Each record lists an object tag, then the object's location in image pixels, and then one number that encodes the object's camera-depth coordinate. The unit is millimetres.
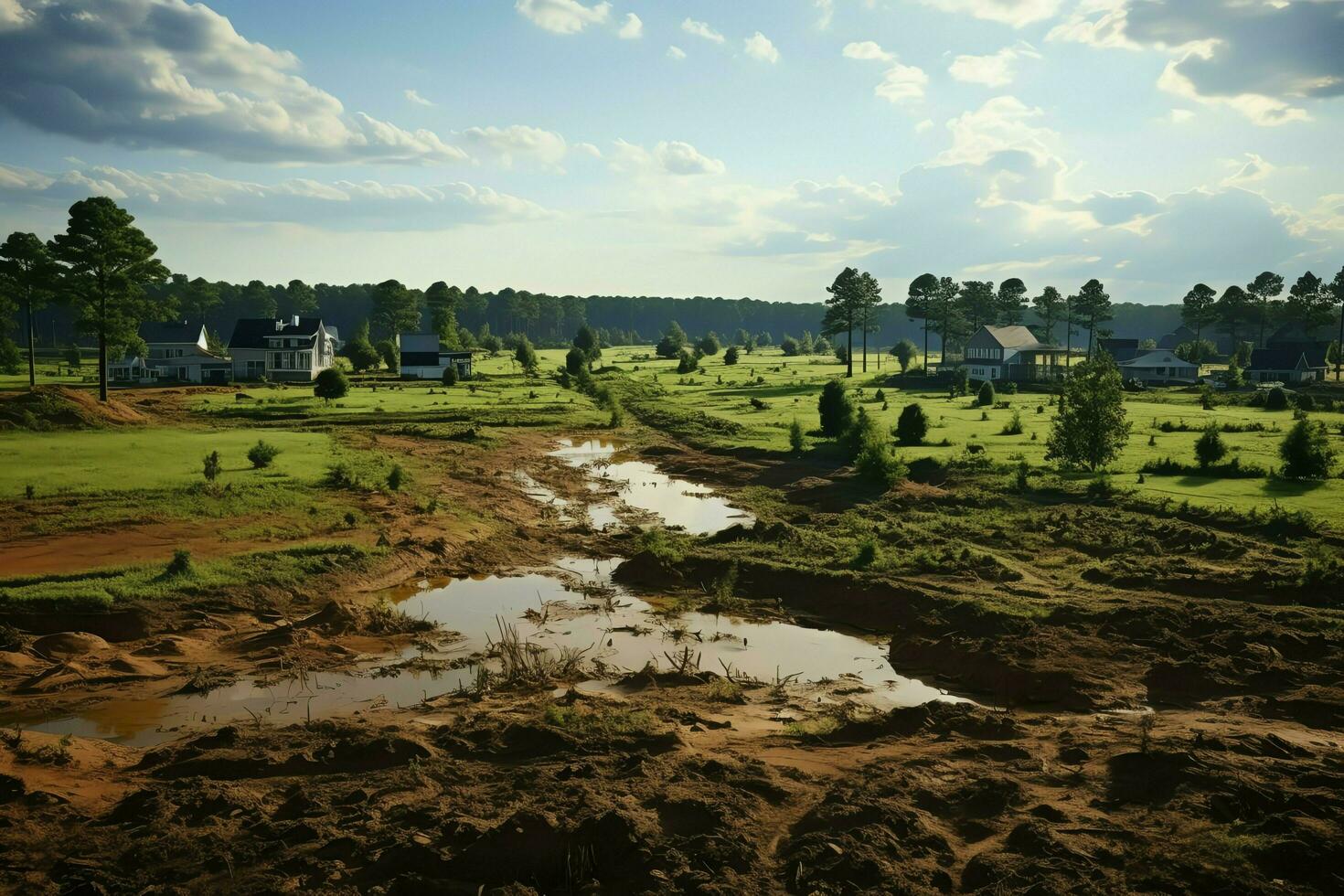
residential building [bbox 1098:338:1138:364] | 112500
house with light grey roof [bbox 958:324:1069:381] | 93125
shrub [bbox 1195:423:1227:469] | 35281
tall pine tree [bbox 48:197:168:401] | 57656
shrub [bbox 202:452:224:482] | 31453
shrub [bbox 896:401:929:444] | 44812
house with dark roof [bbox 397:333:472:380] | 93000
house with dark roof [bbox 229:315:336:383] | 89000
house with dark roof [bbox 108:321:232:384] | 84438
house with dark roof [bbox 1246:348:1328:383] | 92625
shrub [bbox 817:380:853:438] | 47750
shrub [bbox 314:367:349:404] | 63250
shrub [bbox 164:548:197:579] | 21688
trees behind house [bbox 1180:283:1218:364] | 122938
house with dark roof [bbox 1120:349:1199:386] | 100625
